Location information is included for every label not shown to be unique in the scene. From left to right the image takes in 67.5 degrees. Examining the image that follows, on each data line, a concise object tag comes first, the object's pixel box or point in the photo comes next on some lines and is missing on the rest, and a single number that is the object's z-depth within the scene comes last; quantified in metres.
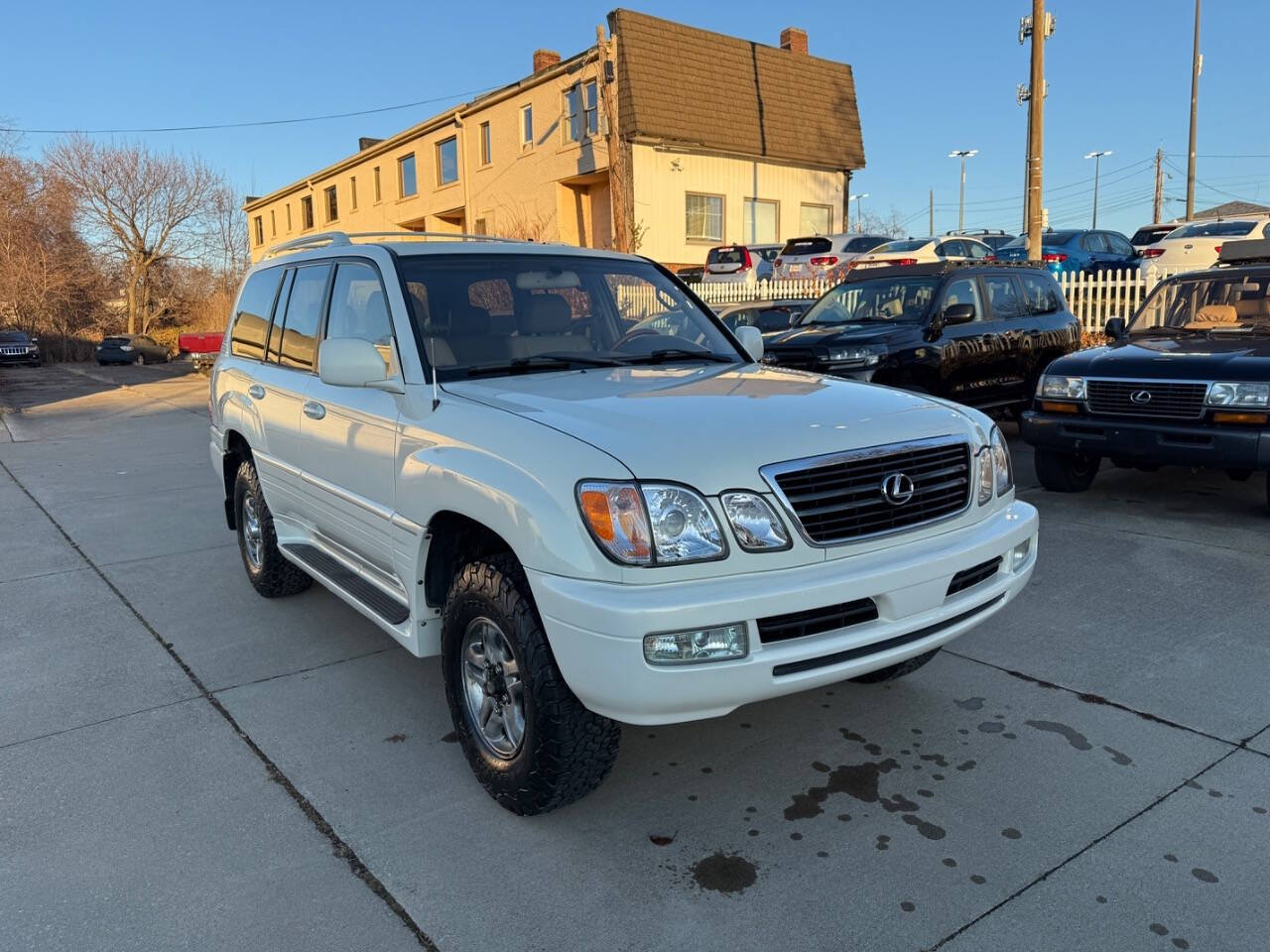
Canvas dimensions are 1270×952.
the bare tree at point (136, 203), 41.88
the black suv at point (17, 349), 32.84
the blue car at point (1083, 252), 19.44
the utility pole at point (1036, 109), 13.80
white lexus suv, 2.62
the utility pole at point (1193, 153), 27.48
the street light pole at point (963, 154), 51.91
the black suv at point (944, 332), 8.68
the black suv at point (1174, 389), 6.04
